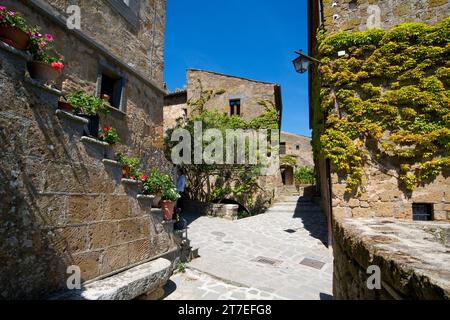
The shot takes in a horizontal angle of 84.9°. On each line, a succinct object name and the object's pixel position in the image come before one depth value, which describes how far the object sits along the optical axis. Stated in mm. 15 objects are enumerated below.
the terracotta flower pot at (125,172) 4266
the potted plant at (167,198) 5062
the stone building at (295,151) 28797
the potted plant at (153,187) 4855
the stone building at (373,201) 2068
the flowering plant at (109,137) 4074
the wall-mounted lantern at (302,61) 6676
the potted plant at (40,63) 3014
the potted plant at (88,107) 3889
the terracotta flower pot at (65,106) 3261
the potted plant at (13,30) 2660
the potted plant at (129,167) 4399
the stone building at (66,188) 2578
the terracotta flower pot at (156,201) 4914
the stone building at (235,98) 15277
